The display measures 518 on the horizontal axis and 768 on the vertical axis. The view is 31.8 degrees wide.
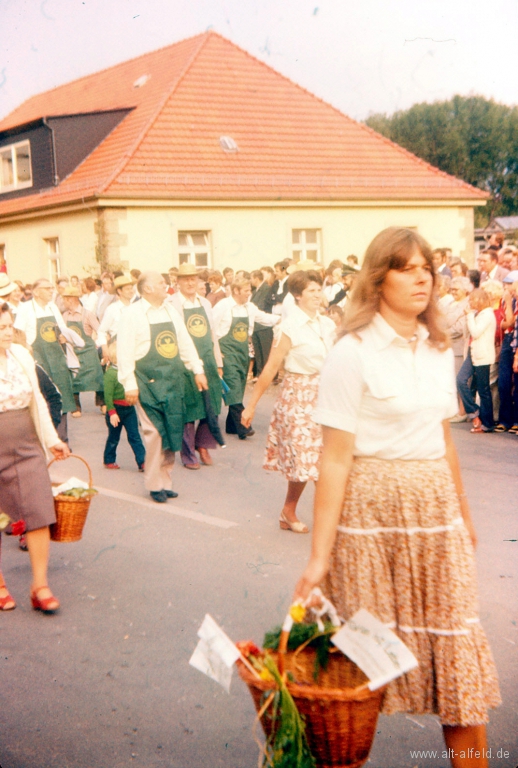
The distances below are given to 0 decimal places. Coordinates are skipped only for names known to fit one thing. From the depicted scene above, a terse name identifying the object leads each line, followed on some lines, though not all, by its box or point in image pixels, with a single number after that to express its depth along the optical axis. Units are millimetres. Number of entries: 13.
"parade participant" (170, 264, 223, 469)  8864
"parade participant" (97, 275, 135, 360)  10586
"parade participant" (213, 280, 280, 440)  11102
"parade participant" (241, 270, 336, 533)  6484
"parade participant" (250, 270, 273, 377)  15867
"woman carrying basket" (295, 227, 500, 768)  2814
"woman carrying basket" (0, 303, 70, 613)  5234
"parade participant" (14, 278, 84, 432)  10250
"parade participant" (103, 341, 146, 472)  8906
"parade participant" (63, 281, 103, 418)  13039
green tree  39688
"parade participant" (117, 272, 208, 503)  7672
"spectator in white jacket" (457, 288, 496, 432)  10812
